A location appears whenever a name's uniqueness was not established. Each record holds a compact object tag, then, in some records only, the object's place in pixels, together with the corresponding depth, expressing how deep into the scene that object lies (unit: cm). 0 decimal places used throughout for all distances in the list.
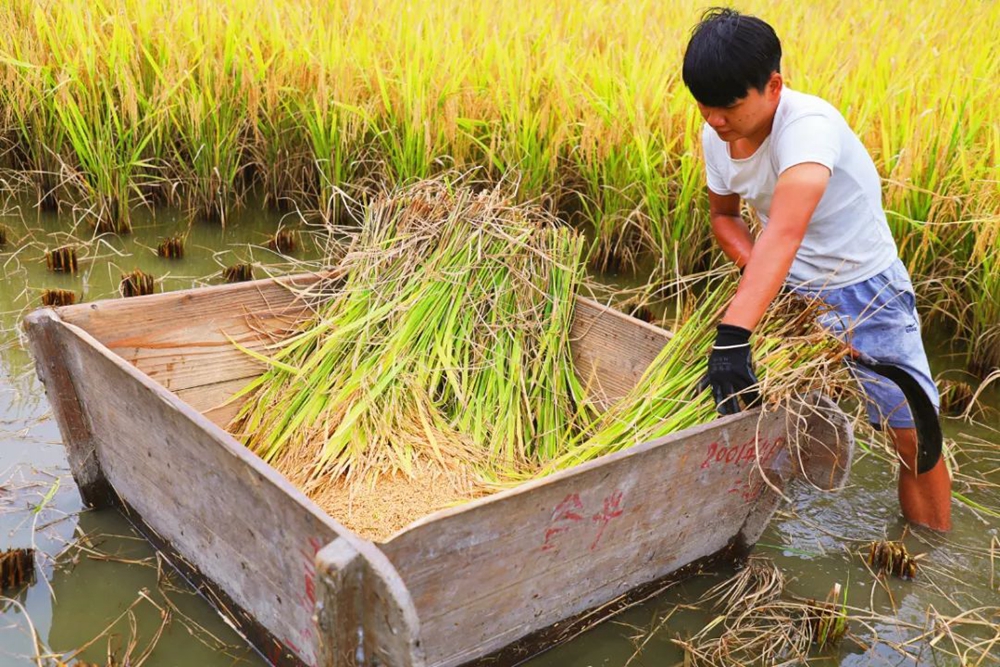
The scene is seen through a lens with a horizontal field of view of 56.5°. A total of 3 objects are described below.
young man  168
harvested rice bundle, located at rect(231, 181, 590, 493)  201
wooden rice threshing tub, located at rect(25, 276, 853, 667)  130
